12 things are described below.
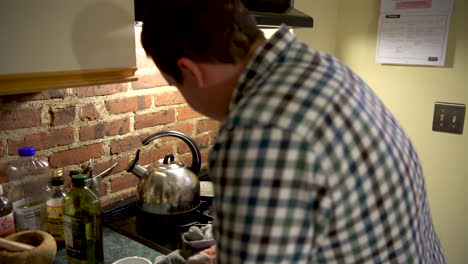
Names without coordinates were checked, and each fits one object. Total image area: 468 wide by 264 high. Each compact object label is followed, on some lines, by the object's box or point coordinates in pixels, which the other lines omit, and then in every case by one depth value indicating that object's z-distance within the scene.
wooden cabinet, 0.76
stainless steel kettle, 1.22
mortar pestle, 0.88
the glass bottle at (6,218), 1.05
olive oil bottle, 0.99
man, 0.51
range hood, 1.05
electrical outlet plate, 1.64
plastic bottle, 1.12
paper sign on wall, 1.63
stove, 1.16
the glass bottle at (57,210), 1.11
